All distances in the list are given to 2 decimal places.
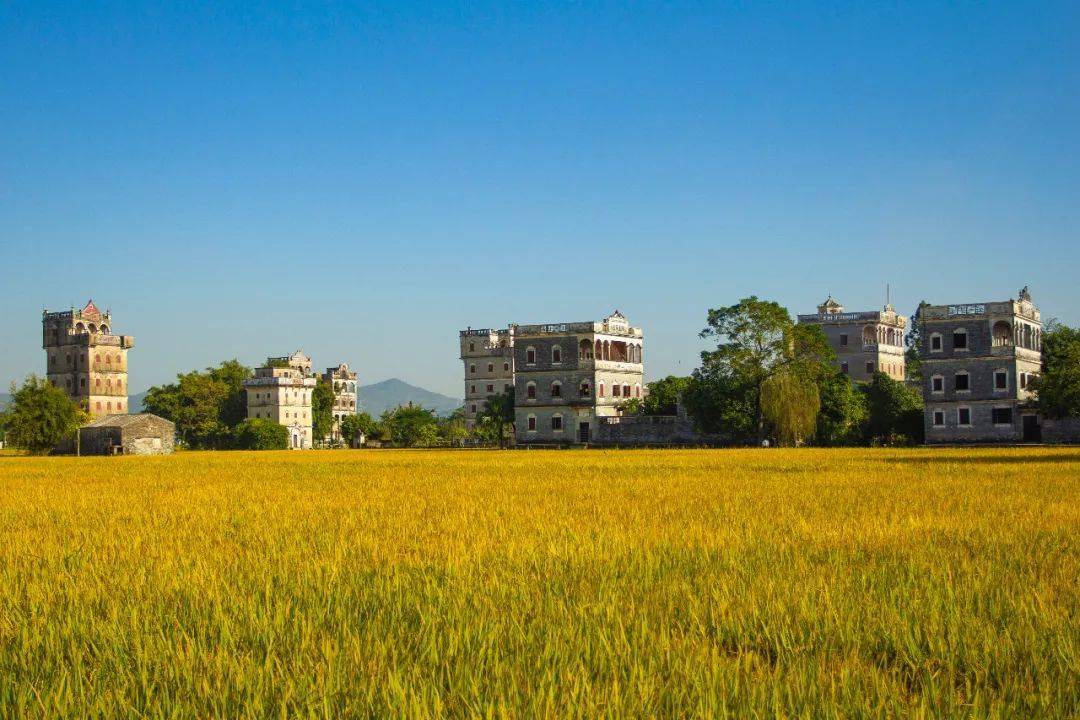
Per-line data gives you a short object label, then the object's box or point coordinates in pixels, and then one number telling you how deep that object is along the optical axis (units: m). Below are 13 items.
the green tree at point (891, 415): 68.19
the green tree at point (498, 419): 91.50
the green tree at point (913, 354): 93.50
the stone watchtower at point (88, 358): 129.12
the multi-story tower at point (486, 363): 120.06
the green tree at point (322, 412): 124.38
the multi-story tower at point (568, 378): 78.00
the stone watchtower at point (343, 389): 146.88
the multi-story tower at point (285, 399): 116.25
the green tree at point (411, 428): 108.99
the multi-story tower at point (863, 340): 94.06
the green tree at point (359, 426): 115.08
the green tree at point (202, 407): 114.46
